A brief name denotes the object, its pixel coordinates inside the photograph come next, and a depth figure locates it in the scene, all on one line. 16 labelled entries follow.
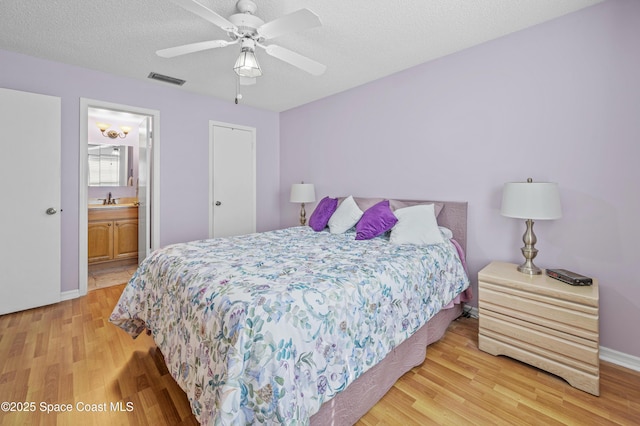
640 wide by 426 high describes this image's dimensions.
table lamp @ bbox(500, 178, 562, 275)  1.92
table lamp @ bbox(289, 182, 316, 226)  3.96
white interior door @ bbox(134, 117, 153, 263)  3.64
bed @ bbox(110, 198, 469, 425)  1.04
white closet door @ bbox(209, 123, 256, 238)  4.12
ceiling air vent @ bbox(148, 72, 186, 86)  3.21
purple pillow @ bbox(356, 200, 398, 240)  2.64
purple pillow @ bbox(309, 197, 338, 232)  3.20
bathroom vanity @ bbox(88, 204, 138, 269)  4.01
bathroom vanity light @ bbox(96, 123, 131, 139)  4.54
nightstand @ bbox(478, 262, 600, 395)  1.67
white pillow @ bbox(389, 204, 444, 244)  2.36
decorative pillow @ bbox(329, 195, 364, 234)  2.98
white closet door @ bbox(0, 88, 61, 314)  2.61
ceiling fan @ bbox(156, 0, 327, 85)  1.63
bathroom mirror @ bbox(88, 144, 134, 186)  4.56
